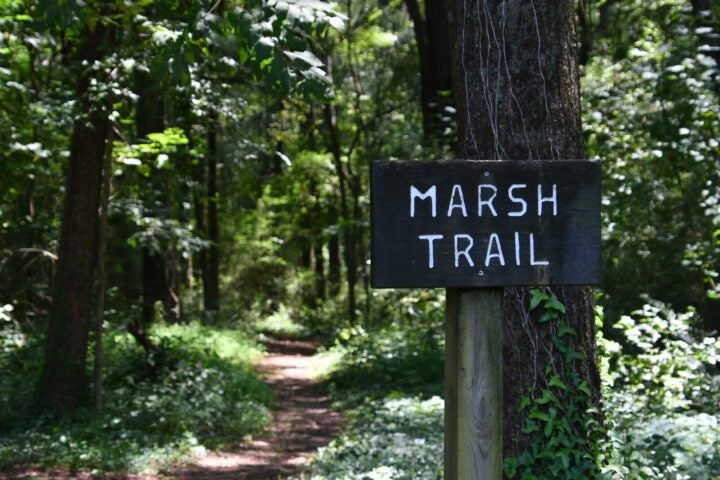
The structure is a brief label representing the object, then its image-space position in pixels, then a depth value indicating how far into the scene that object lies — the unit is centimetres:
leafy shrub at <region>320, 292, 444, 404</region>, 1385
